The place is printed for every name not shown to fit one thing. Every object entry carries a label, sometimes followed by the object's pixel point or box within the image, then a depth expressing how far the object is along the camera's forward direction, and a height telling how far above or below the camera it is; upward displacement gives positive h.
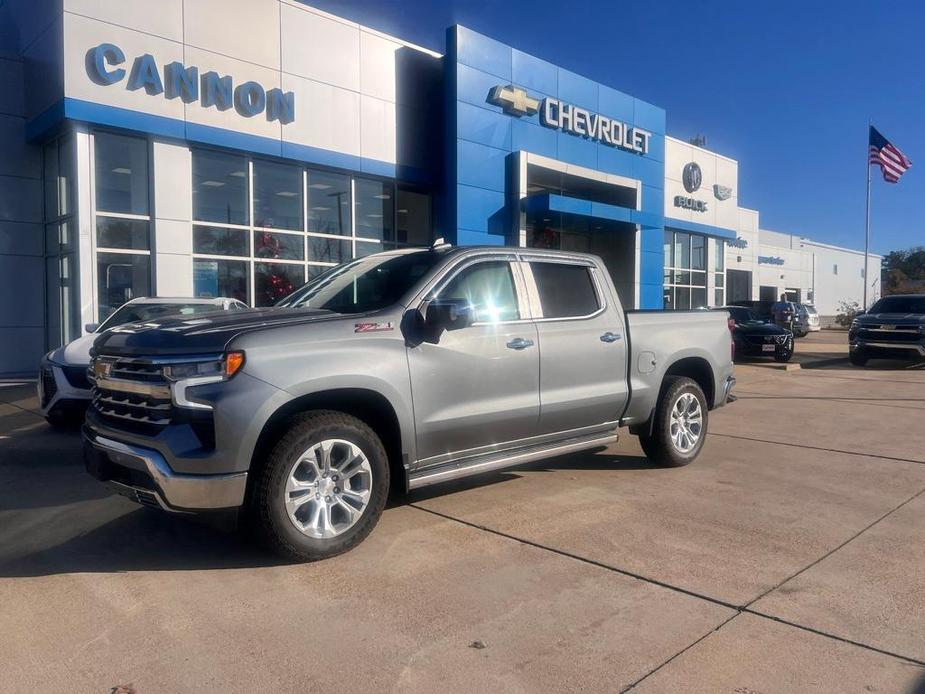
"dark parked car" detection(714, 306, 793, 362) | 18.20 -0.43
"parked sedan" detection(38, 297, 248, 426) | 8.40 -0.62
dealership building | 13.34 +3.68
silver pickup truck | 4.07 -0.40
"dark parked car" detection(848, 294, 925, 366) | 17.05 -0.21
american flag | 28.27 +6.18
